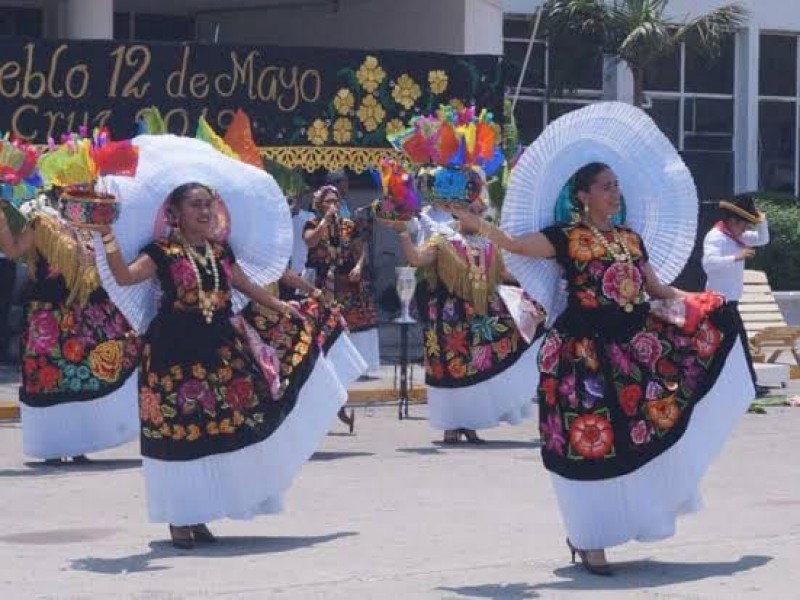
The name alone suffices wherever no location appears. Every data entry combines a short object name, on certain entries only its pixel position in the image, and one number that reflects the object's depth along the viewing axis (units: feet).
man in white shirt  53.67
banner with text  60.80
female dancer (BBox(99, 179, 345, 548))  32.76
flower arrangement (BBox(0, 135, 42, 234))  41.01
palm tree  83.87
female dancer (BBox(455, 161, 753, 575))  30.50
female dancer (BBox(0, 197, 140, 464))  45.06
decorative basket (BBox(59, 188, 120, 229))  30.91
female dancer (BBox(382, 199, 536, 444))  47.80
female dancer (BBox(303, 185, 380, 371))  57.98
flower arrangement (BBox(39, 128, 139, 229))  30.94
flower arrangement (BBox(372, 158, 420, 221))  38.27
